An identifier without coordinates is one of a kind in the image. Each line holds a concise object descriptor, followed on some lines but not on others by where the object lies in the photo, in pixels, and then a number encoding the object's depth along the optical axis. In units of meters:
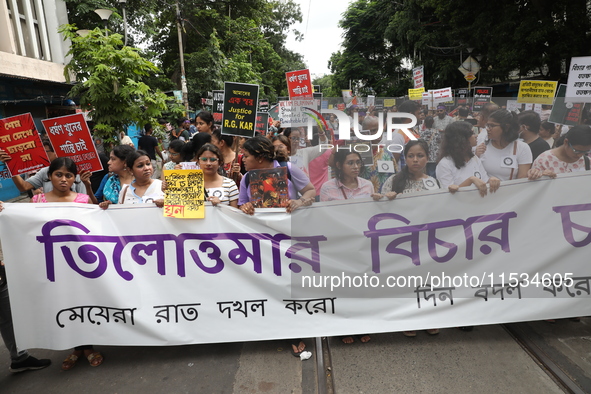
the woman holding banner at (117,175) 3.99
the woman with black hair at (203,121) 6.32
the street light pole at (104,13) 9.91
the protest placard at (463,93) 15.41
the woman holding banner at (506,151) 3.91
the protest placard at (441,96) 10.55
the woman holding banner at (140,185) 3.72
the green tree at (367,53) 37.00
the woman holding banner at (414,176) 3.53
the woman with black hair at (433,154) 3.69
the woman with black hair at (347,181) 3.55
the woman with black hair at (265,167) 3.63
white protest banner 3.35
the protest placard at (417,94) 12.05
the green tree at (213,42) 22.75
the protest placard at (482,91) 12.23
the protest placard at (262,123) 9.27
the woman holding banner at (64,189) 3.51
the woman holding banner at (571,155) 3.57
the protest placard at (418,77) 13.54
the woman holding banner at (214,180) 3.76
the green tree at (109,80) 6.50
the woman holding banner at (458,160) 3.60
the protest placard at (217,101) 9.91
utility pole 18.52
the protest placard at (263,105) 14.90
